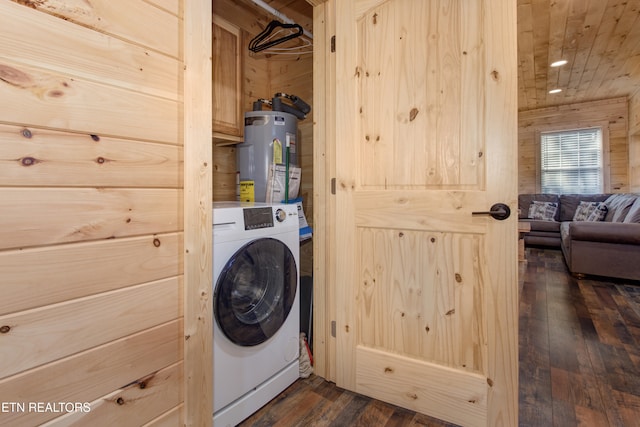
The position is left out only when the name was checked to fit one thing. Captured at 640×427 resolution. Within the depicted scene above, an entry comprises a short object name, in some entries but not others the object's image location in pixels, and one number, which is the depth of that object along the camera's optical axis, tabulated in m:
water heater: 1.98
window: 5.72
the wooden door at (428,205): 1.29
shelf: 1.90
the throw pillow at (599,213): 4.68
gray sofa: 3.25
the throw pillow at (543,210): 5.59
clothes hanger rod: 1.95
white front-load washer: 1.30
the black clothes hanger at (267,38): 2.06
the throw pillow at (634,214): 3.40
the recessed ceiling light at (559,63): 3.94
